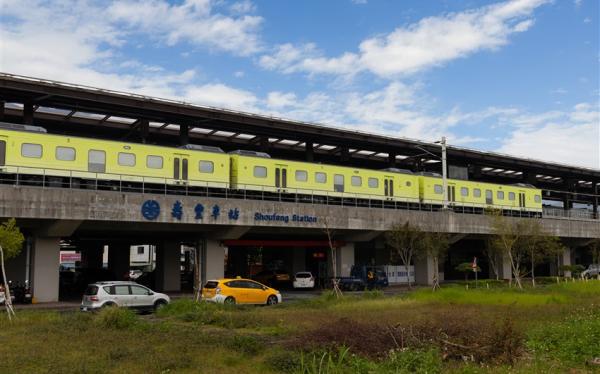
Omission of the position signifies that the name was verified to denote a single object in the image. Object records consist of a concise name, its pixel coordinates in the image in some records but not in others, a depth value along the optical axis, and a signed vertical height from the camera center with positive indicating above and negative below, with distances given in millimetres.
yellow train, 30547 +4699
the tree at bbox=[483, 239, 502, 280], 50319 -876
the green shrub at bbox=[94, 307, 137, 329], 17641 -2279
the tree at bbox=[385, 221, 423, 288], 40344 +476
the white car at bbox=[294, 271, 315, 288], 44259 -2691
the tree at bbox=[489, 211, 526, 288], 38406 +777
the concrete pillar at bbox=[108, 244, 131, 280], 54031 -1296
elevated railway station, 31484 +3709
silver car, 24092 -2218
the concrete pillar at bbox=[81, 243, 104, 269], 65938 -1124
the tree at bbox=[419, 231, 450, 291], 41156 +51
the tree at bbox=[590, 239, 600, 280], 53406 -451
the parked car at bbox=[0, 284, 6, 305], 27338 -2388
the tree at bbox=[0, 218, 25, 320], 22094 +175
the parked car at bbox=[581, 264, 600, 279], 57262 -2725
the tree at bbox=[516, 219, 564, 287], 41781 +185
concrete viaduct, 30578 +1496
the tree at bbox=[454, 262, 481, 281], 50931 -1971
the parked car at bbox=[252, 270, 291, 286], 48125 -2744
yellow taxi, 27812 -2338
